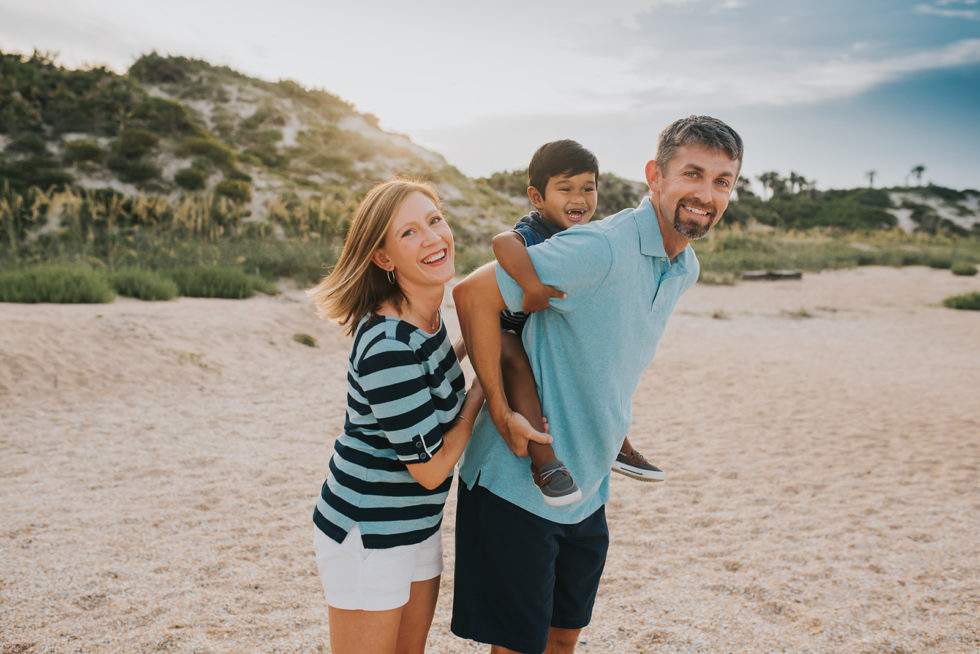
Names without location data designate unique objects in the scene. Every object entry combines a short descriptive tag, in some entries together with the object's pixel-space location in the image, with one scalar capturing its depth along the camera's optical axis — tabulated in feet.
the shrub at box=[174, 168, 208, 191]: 64.80
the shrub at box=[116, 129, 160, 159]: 65.92
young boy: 5.25
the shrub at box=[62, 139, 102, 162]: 62.87
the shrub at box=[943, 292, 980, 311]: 53.06
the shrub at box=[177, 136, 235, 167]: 70.49
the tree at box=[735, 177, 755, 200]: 188.69
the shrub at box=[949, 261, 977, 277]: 71.33
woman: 5.17
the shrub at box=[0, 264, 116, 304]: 28.55
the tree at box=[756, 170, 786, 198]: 225.56
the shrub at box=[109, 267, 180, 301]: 32.48
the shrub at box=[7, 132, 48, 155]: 63.46
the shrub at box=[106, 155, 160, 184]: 63.36
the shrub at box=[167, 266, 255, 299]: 35.99
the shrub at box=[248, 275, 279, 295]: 38.75
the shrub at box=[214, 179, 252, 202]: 63.16
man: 5.33
